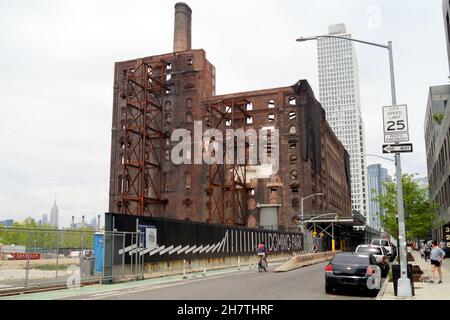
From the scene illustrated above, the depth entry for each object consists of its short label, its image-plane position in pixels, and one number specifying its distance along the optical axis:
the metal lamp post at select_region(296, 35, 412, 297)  15.67
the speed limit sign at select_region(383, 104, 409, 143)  16.59
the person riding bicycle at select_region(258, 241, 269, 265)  30.22
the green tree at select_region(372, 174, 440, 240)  46.44
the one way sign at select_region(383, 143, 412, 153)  16.38
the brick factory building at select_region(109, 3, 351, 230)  78.31
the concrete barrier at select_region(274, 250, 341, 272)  31.71
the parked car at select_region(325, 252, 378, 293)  17.02
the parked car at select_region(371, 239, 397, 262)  37.72
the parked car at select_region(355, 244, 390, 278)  25.41
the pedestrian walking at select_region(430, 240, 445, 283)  20.84
